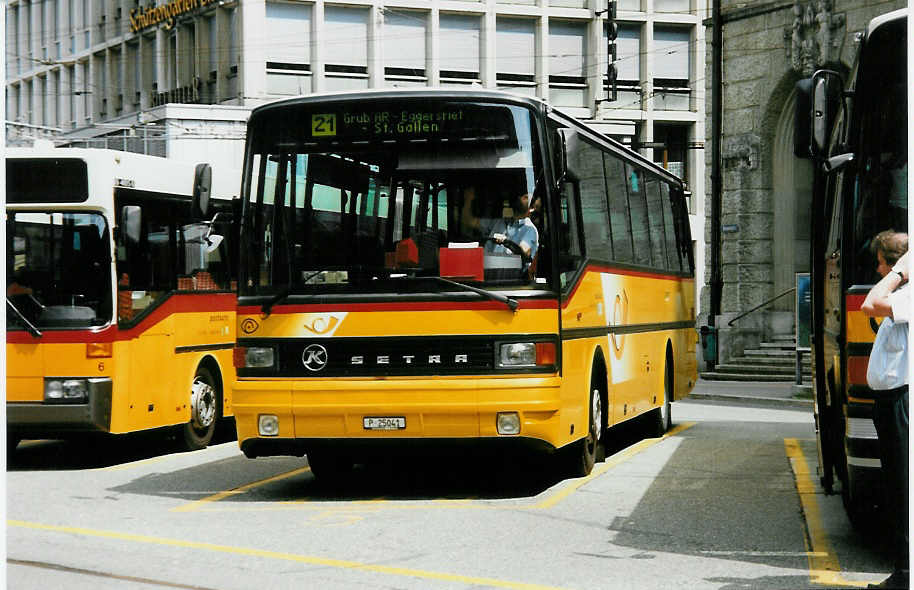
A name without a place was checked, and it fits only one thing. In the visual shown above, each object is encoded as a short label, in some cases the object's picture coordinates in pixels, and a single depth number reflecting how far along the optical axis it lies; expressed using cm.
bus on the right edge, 809
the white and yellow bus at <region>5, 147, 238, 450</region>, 1359
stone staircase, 2847
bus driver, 1124
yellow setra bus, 1118
